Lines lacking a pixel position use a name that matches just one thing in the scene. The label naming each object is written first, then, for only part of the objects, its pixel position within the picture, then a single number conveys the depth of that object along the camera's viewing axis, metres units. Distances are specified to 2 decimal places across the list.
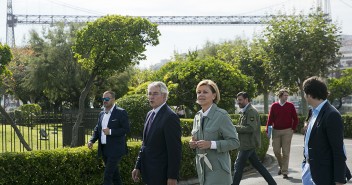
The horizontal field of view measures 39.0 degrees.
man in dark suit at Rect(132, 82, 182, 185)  4.72
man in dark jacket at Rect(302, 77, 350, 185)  4.28
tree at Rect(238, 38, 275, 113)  33.22
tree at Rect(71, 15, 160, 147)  12.87
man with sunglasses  7.31
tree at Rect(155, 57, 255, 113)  16.80
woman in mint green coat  4.55
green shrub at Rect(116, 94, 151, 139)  12.47
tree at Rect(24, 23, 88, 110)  33.97
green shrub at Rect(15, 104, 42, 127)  28.22
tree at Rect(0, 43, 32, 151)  13.68
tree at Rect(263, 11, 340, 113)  24.23
